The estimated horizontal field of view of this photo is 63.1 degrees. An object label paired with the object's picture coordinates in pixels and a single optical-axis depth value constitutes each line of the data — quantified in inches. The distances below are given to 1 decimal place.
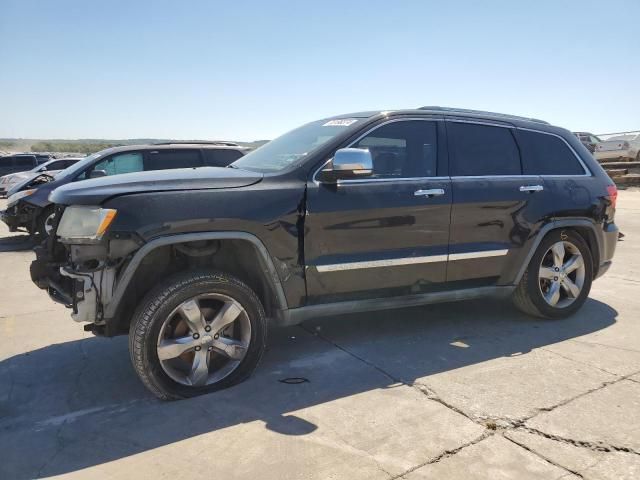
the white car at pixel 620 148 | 1037.2
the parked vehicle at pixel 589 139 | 1111.8
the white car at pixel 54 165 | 627.5
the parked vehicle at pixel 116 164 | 351.6
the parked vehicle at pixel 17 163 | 948.5
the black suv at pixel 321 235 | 128.4
